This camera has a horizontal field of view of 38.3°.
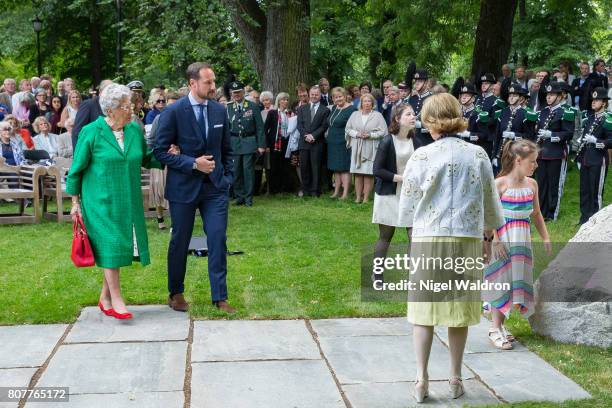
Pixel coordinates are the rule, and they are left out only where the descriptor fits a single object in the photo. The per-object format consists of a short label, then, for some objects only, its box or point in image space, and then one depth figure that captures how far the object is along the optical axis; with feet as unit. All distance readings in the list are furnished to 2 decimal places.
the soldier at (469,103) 48.44
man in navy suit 23.82
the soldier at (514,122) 44.73
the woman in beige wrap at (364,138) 50.03
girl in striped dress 21.45
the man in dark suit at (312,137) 52.70
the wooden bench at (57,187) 43.14
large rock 21.13
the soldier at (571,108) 43.59
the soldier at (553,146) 43.14
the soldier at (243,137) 50.24
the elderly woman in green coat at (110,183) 23.24
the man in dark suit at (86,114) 32.12
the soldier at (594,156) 40.83
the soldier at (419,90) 48.28
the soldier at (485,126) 48.08
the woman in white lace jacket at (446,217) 16.90
